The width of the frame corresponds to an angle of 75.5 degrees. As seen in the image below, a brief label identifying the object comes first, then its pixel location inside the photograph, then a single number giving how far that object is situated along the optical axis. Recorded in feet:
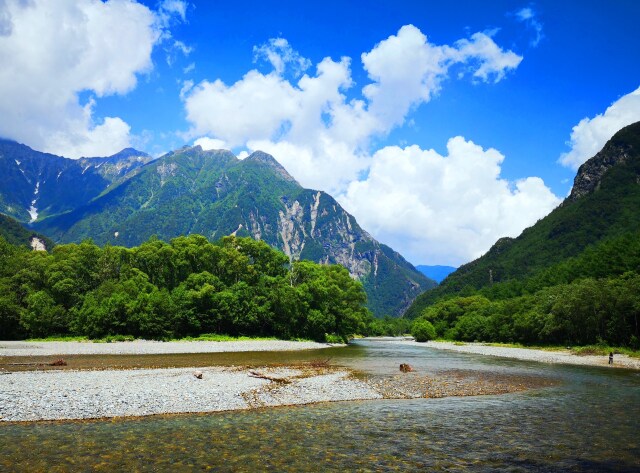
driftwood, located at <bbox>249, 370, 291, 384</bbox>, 105.14
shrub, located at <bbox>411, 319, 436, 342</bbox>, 522.88
